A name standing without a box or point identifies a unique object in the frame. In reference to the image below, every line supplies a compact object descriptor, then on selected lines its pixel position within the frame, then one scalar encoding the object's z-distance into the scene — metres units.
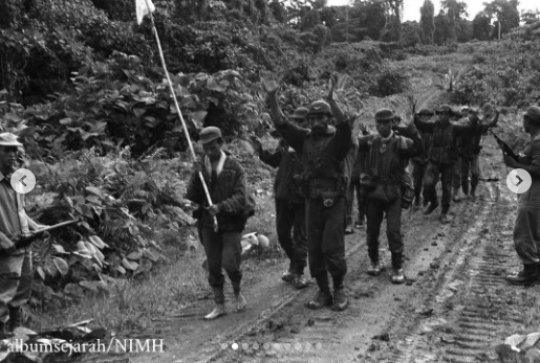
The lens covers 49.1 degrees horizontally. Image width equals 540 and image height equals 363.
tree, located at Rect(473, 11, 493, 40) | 66.38
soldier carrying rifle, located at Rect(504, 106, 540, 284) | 6.89
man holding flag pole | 6.13
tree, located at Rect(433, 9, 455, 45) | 64.36
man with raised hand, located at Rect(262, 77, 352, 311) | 6.25
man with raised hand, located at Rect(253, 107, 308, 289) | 7.44
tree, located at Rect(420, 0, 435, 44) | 63.66
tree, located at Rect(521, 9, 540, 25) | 59.93
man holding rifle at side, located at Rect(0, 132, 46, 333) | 5.29
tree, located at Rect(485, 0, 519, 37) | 66.62
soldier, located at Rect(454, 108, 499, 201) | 11.85
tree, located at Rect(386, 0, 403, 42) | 60.75
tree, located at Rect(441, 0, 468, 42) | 64.66
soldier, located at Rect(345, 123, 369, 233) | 10.21
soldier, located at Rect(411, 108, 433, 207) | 11.19
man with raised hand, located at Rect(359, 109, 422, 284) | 7.57
